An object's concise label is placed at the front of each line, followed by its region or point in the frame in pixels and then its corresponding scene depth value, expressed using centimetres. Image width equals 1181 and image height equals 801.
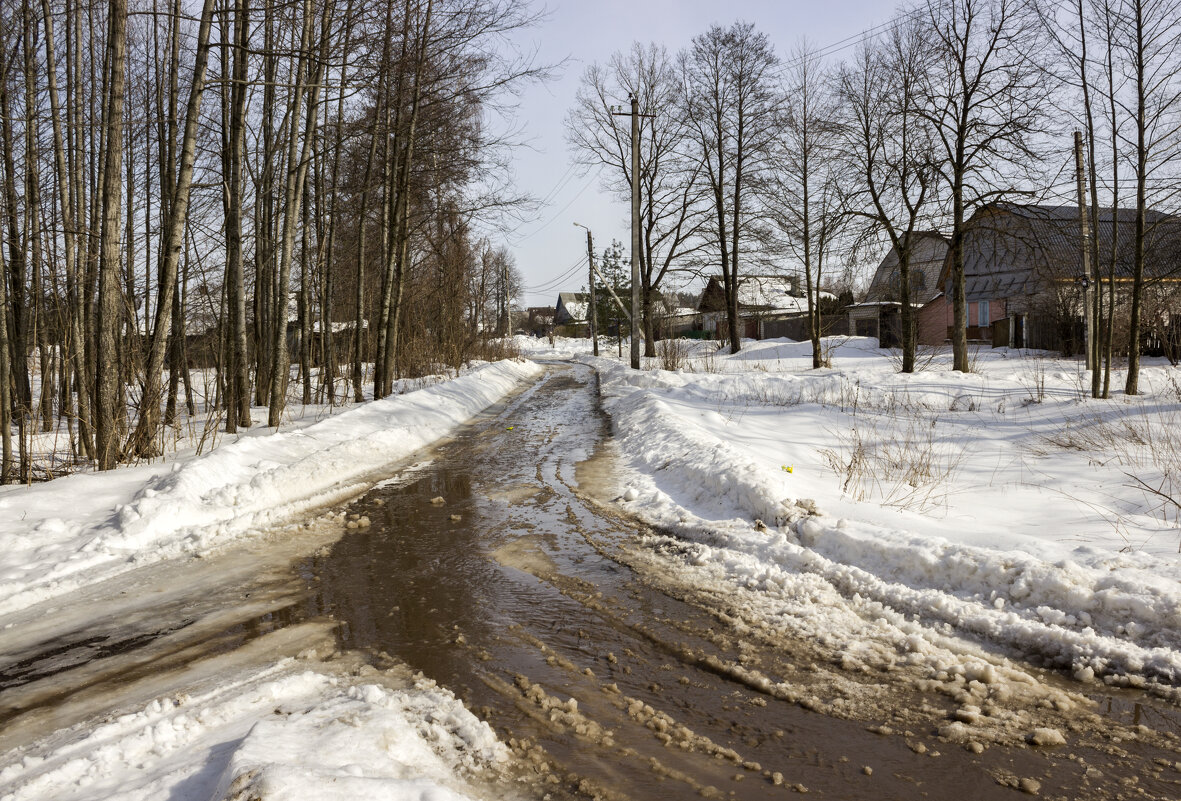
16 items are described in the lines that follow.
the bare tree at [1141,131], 1457
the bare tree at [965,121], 1864
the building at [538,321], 10194
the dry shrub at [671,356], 2405
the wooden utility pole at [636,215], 2267
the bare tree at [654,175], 3041
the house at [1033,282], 1877
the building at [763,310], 4803
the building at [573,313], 8100
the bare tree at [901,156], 2045
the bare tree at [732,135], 2861
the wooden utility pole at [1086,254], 1733
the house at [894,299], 3994
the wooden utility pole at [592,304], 4872
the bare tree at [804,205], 2547
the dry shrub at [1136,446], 624
